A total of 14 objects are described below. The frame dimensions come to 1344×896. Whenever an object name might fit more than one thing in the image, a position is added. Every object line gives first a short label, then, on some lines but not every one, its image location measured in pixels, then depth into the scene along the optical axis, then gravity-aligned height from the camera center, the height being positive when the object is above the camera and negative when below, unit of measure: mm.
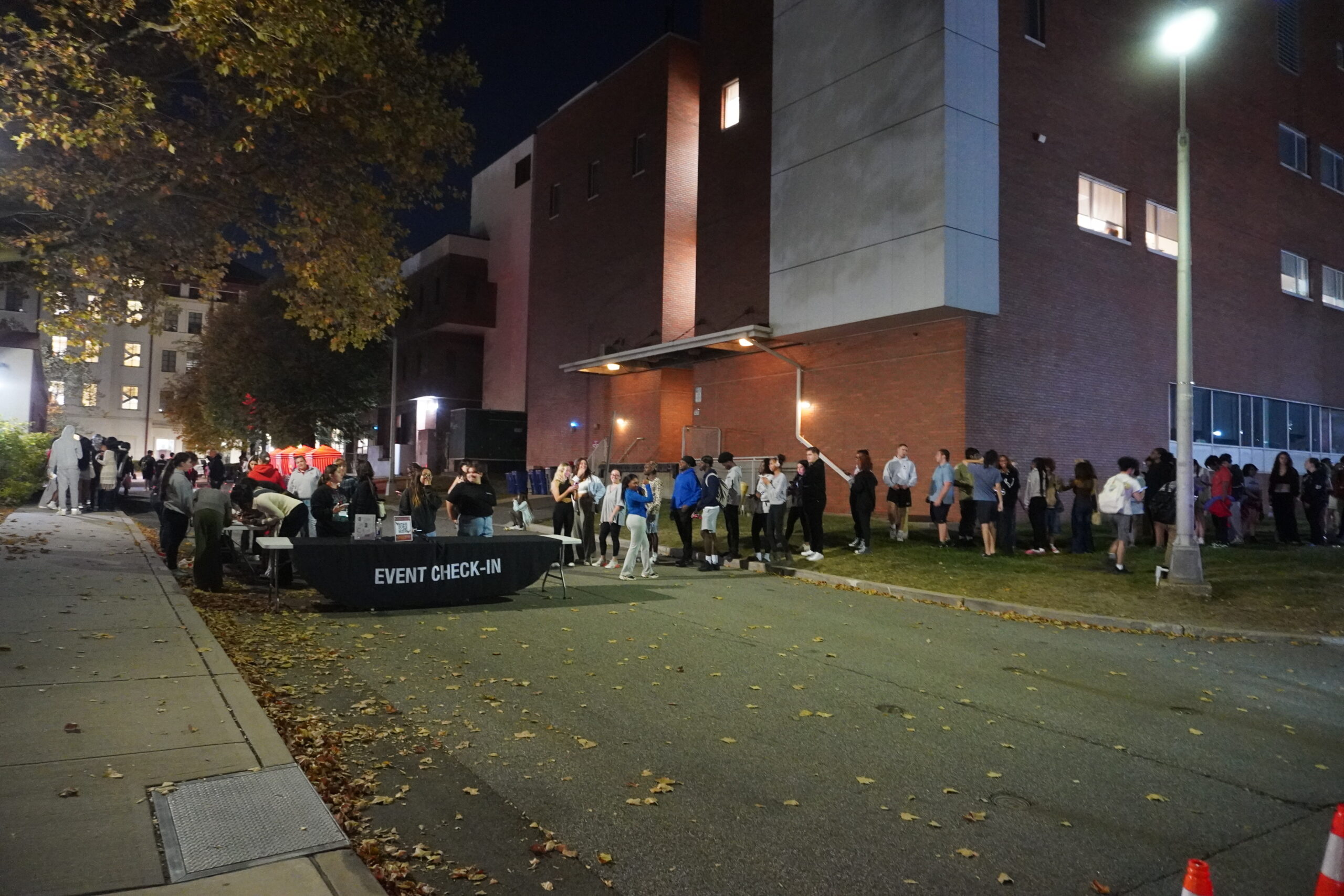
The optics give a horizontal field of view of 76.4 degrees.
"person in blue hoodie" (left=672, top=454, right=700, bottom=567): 15312 -172
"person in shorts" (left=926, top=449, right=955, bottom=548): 16828 -42
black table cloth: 9773 -1145
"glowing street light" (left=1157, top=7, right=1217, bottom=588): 11523 +1103
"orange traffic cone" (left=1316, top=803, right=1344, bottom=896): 2561 -1121
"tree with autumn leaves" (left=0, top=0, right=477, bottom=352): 11172 +5018
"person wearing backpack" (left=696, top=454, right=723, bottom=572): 15578 -561
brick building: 19859 +6999
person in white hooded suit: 20109 -34
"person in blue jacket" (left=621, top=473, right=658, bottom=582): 13766 -633
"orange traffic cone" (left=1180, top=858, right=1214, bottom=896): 2424 -1104
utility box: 38219 +1745
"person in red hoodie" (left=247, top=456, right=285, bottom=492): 12758 -49
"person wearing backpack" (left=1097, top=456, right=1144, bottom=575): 13164 -139
